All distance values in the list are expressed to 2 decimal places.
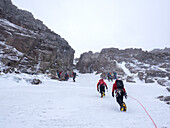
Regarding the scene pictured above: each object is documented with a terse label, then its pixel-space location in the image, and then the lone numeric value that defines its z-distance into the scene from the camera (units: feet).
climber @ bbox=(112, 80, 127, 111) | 17.63
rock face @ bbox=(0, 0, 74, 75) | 55.33
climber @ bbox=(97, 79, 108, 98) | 27.68
